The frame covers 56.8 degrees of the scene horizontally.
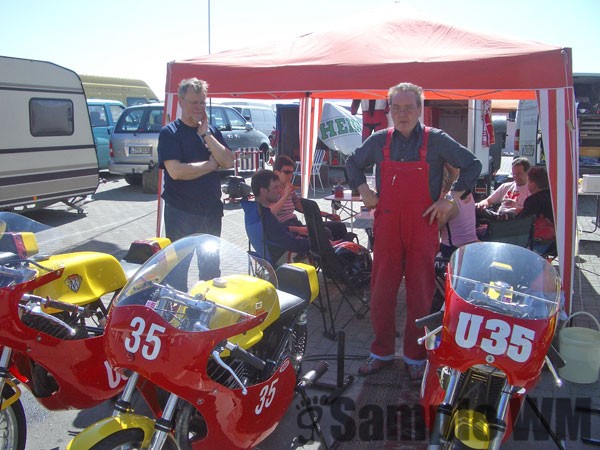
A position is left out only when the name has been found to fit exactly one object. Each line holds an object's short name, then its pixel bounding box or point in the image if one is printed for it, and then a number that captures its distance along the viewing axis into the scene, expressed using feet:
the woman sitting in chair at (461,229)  16.74
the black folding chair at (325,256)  14.67
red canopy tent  14.46
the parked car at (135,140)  40.96
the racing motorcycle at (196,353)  6.84
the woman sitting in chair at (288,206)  17.75
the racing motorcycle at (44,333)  8.43
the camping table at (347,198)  22.06
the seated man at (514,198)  20.44
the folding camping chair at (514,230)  15.19
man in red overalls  11.37
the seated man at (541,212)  17.48
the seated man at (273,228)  15.90
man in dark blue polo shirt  12.59
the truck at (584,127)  37.35
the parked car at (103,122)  46.46
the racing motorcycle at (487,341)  6.73
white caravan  28.66
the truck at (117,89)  72.23
